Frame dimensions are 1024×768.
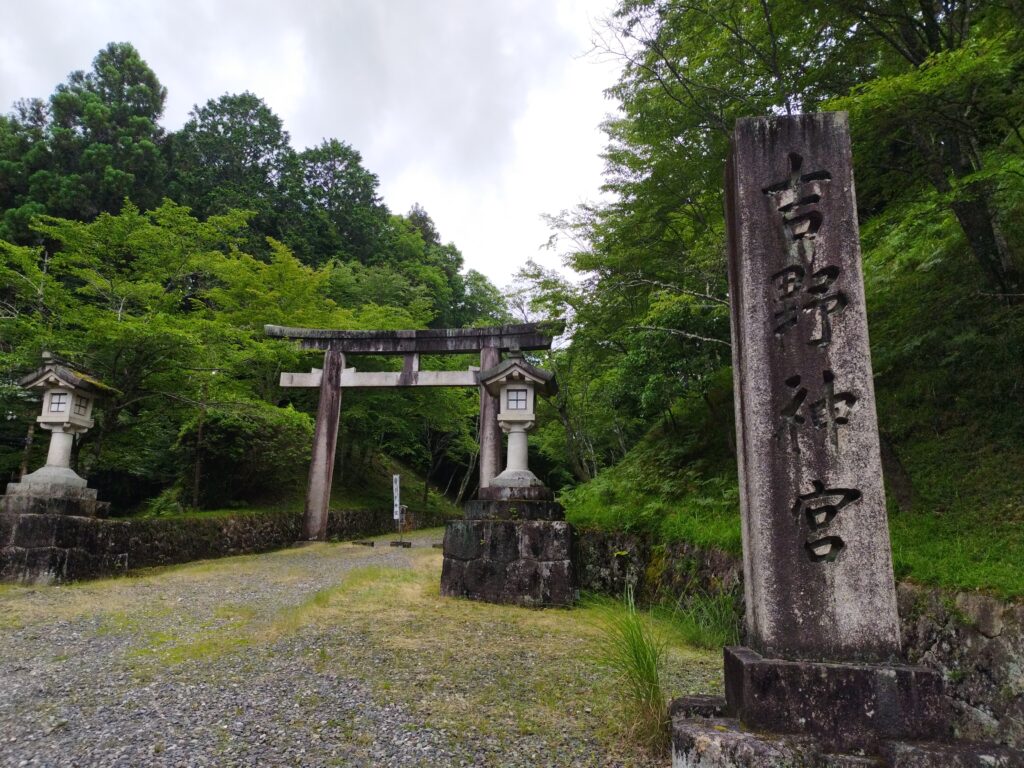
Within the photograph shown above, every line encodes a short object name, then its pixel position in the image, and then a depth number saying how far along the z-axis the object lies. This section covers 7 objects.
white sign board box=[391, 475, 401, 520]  14.94
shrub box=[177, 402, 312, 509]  12.53
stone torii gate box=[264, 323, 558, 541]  13.44
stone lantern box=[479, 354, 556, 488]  8.02
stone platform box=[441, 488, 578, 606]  6.84
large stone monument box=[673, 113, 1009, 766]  2.47
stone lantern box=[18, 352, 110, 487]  8.07
